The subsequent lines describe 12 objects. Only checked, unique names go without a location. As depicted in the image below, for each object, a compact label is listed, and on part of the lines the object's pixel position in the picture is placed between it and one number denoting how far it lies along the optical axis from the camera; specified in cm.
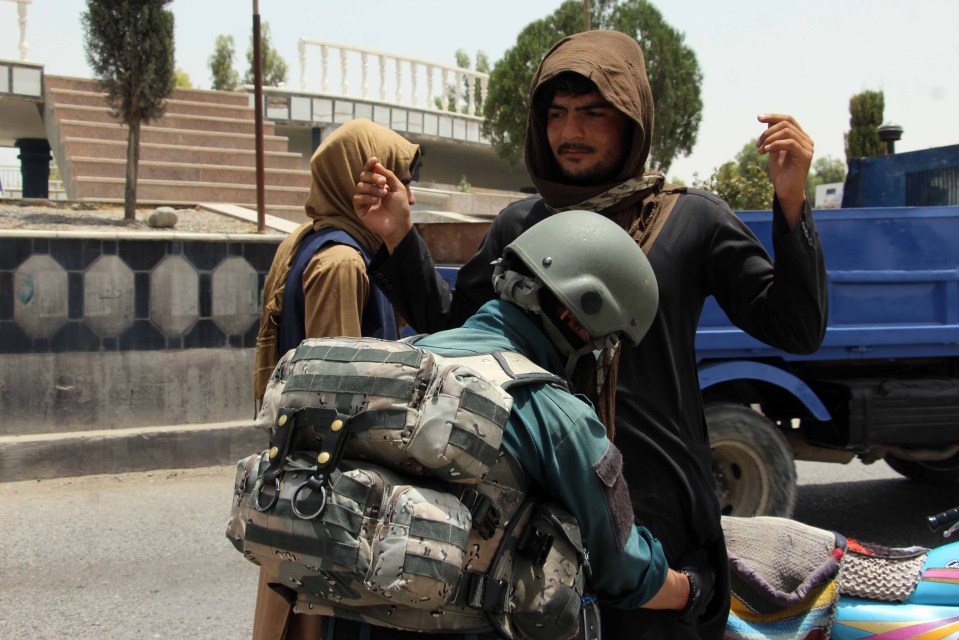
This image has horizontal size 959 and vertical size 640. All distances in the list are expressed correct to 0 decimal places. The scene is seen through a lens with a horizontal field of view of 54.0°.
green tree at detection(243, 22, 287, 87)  2545
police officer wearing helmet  141
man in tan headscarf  251
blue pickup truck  480
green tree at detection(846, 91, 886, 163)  2280
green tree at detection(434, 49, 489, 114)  2139
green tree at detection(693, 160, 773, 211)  1402
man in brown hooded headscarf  174
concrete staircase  1345
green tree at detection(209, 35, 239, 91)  2666
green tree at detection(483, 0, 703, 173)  1839
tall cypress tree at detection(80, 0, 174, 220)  1059
